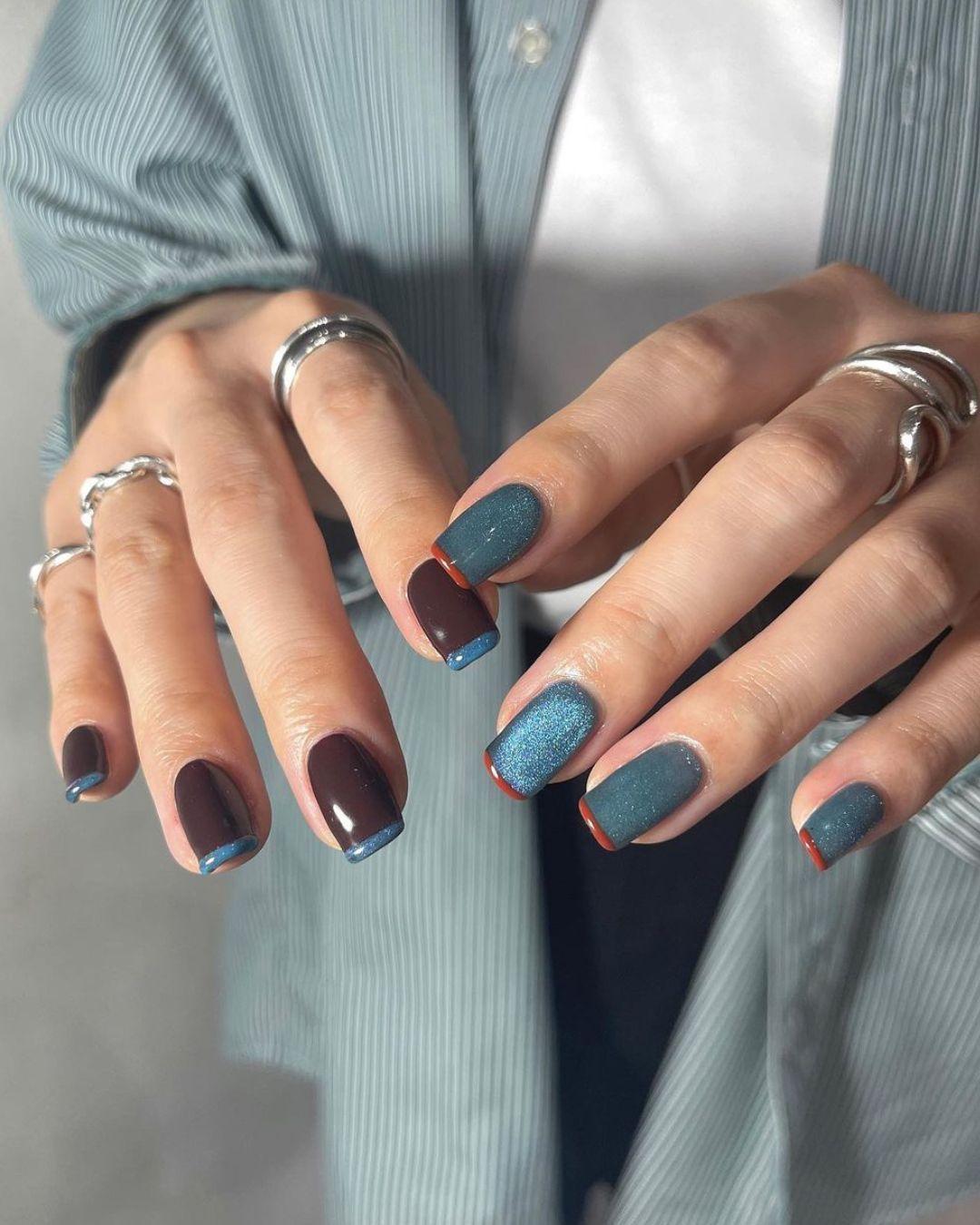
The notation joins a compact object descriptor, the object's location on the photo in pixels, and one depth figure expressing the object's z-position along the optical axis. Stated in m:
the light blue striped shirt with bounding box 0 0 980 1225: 0.21
